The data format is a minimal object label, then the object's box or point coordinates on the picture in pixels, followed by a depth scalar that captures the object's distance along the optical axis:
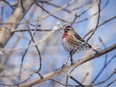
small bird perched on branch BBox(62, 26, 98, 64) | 6.54
